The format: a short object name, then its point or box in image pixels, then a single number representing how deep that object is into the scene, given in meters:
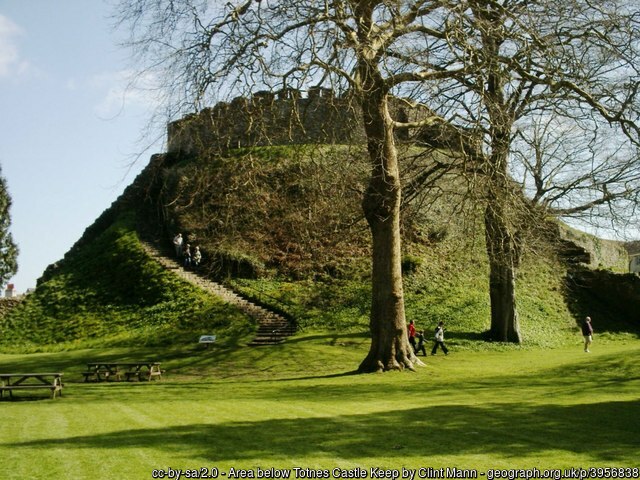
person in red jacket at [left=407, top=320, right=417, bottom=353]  25.48
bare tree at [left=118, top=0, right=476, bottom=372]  14.88
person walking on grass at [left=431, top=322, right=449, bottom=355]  25.90
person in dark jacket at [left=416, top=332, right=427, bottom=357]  25.44
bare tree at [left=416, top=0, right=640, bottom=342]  15.73
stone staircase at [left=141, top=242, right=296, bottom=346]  28.72
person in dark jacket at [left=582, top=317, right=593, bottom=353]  26.48
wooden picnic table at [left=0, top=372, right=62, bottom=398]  15.85
